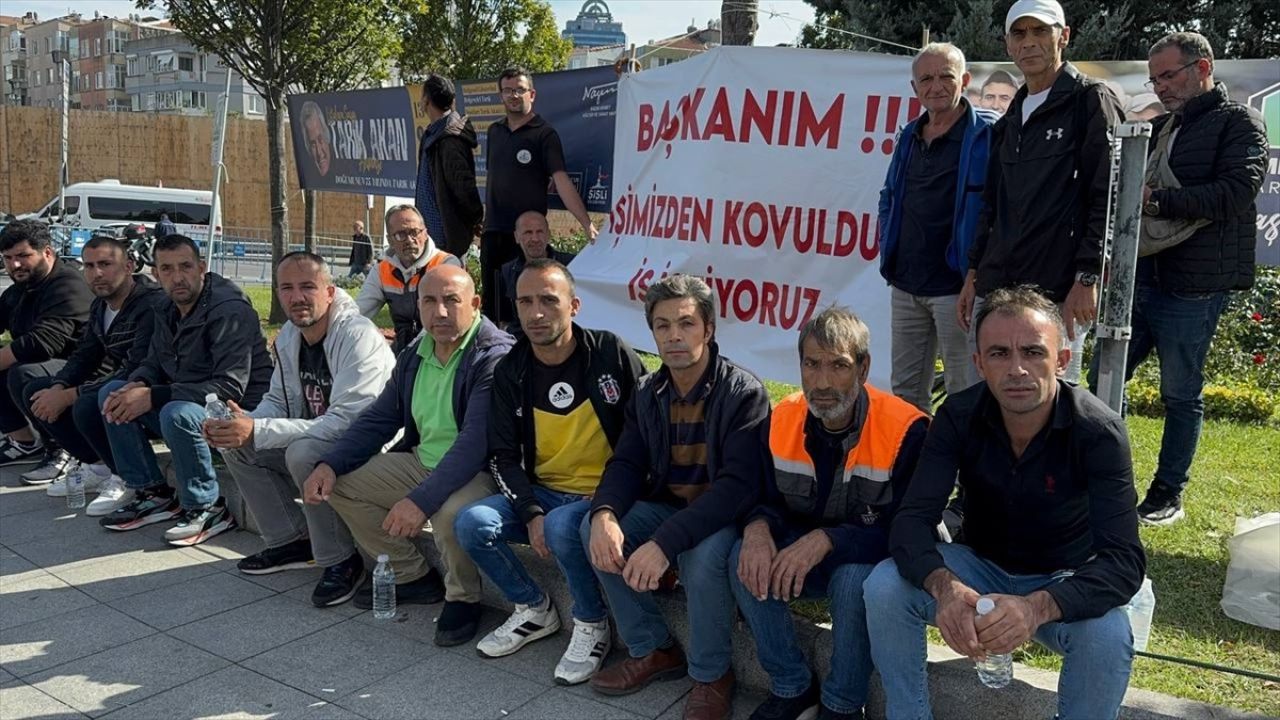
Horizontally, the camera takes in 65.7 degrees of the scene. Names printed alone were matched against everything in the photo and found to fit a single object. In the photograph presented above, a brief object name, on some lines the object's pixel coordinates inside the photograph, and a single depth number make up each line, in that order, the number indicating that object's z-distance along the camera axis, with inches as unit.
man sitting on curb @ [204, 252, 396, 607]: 172.7
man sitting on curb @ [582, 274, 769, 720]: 126.6
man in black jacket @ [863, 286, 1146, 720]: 100.8
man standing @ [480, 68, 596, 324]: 241.9
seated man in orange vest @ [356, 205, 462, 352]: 223.6
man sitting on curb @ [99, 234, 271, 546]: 198.5
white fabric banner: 195.5
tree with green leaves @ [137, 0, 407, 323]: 408.8
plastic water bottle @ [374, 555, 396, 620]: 164.7
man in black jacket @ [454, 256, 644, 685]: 147.0
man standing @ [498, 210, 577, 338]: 229.6
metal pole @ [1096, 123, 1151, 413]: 120.6
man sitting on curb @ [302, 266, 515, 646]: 152.6
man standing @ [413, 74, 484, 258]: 257.4
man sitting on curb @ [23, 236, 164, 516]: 223.0
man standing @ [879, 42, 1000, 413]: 157.8
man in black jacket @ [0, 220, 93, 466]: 248.1
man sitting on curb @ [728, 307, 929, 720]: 118.3
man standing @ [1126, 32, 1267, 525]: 150.6
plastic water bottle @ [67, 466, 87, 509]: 227.9
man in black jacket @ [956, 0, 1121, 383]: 138.3
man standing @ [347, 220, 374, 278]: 887.1
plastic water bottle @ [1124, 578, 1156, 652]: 118.0
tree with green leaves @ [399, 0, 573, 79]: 799.1
